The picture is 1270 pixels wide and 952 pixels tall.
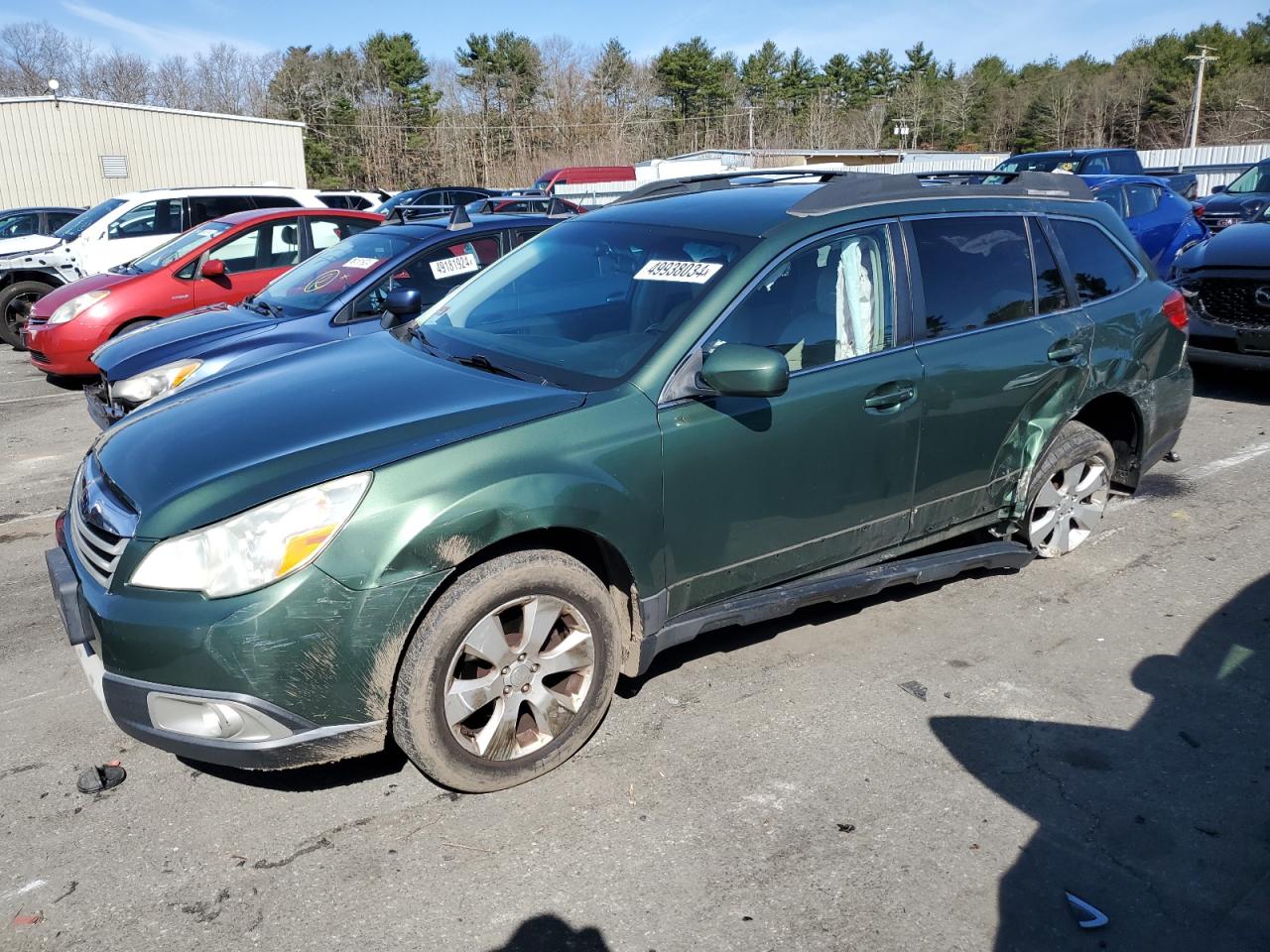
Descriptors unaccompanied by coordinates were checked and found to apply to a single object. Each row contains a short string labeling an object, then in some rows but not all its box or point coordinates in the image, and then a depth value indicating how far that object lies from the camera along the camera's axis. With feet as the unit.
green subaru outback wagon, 8.84
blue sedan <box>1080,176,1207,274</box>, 41.63
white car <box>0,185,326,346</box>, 40.81
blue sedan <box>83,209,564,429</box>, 19.89
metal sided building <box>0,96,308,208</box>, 93.45
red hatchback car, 30.01
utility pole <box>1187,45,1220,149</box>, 152.56
